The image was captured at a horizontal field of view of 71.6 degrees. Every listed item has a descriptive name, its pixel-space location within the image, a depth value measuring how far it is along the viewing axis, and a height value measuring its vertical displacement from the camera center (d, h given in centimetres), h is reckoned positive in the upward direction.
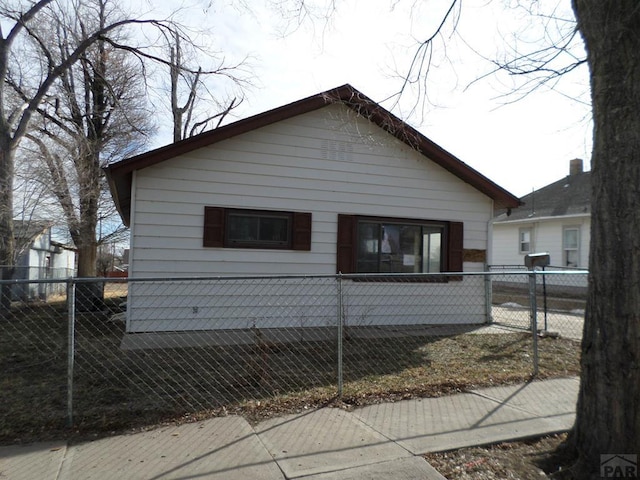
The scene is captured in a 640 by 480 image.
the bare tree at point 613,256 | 295 +2
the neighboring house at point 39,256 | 1303 -56
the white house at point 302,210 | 785 +83
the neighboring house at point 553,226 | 1841 +142
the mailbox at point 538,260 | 970 -7
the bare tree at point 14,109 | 1098 +370
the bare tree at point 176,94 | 1258 +618
